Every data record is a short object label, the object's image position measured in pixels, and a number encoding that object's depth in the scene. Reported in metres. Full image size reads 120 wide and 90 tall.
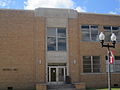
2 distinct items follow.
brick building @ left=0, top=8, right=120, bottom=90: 14.93
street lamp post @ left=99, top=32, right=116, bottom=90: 9.58
